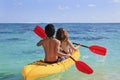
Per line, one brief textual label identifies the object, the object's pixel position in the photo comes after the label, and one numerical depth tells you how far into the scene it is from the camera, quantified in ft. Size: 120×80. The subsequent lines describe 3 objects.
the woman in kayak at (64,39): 8.76
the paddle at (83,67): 8.67
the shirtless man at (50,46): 7.41
